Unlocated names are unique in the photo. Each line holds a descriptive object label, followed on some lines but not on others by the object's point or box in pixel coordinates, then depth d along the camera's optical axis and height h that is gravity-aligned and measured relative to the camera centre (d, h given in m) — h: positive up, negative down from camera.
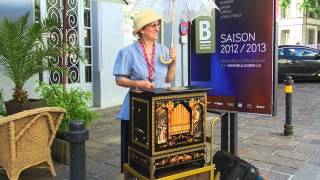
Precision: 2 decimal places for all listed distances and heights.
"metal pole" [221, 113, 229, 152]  3.46 -0.60
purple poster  3.11 +0.19
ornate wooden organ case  2.40 -0.40
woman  2.76 +0.11
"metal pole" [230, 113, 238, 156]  3.46 -0.62
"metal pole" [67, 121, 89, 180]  2.15 -0.48
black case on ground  2.76 -0.81
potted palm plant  3.91 +0.30
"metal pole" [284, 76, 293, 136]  5.18 -0.53
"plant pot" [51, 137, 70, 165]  3.98 -0.92
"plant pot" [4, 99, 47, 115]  4.01 -0.36
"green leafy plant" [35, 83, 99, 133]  4.16 -0.34
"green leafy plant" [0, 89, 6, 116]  4.31 -0.45
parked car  12.05 +0.43
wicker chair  3.13 -0.61
